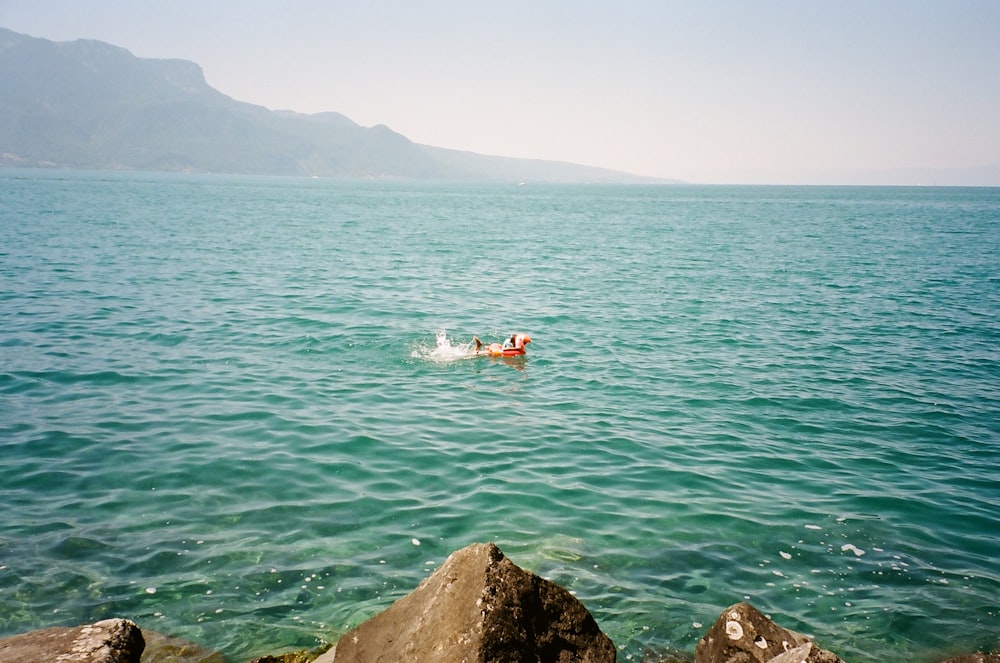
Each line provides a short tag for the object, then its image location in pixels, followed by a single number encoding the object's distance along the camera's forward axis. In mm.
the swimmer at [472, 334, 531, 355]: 23906
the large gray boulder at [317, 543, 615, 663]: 5965
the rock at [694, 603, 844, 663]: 7574
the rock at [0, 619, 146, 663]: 6391
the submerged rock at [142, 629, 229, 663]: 8449
